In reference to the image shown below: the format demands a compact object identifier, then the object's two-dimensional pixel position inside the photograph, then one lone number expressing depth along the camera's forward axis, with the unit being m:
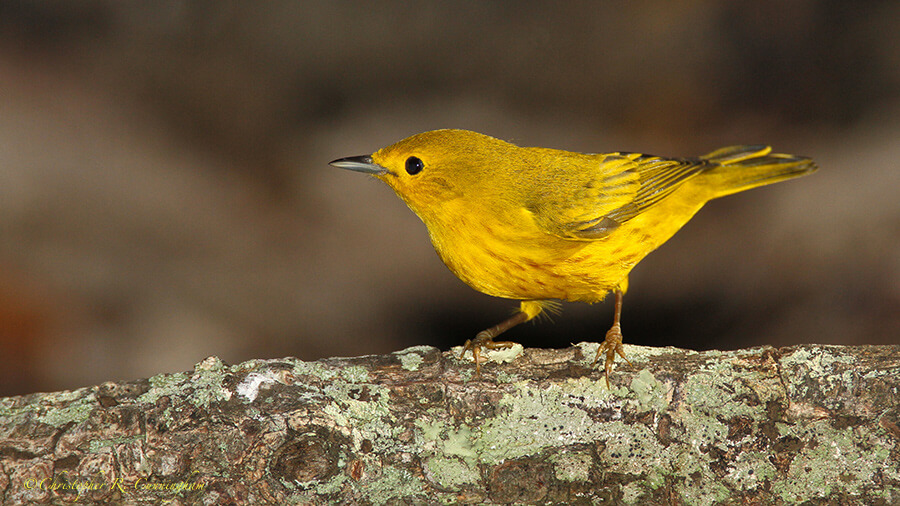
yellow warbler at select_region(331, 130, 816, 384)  5.77
